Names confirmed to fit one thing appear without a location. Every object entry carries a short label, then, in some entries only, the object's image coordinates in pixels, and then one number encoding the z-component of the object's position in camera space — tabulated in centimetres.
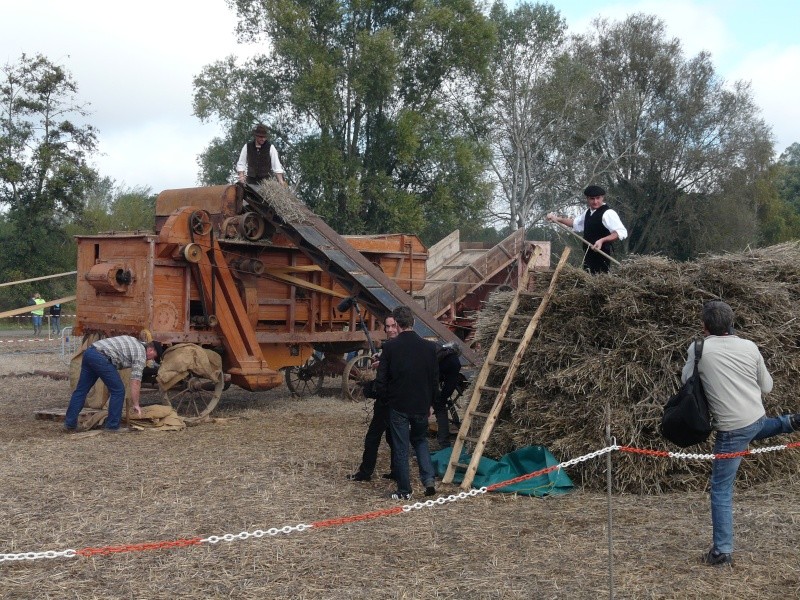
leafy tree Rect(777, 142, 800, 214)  5377
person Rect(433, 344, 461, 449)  898
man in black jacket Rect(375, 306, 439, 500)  730
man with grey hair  548
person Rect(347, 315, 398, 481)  769
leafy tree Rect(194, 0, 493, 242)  2869
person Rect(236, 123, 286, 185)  1173
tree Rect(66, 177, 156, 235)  3472
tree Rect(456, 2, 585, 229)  3734
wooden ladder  773
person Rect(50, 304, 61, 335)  2608
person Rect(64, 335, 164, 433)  974
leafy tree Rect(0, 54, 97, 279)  3162
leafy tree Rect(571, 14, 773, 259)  3862
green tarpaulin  726
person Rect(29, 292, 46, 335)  2549
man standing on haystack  856
